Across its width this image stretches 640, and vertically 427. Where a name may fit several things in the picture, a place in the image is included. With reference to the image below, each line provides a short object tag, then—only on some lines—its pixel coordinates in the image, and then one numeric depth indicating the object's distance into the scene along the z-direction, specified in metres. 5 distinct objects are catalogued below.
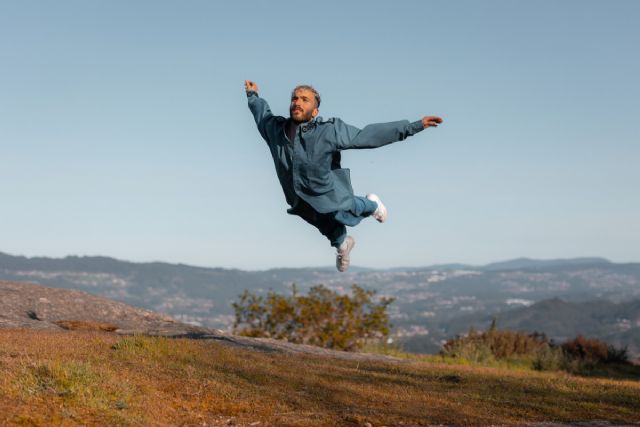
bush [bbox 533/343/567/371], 24.05
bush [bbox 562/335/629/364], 29.09
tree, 26.03
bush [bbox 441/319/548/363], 26.64
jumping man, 9.62
